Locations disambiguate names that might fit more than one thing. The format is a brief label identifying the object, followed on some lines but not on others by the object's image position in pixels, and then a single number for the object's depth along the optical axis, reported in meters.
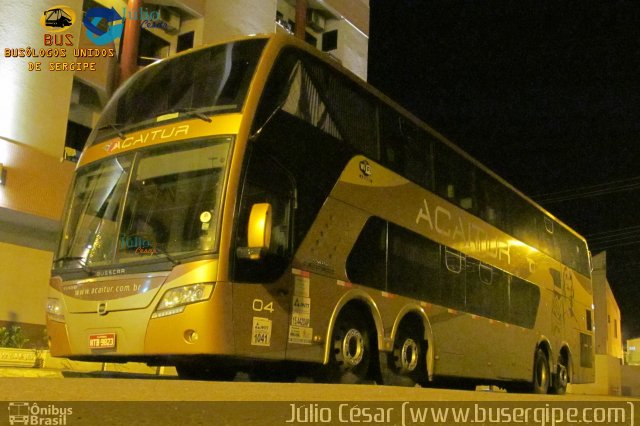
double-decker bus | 7.07
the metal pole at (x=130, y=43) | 18.88
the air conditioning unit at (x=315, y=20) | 28.03
